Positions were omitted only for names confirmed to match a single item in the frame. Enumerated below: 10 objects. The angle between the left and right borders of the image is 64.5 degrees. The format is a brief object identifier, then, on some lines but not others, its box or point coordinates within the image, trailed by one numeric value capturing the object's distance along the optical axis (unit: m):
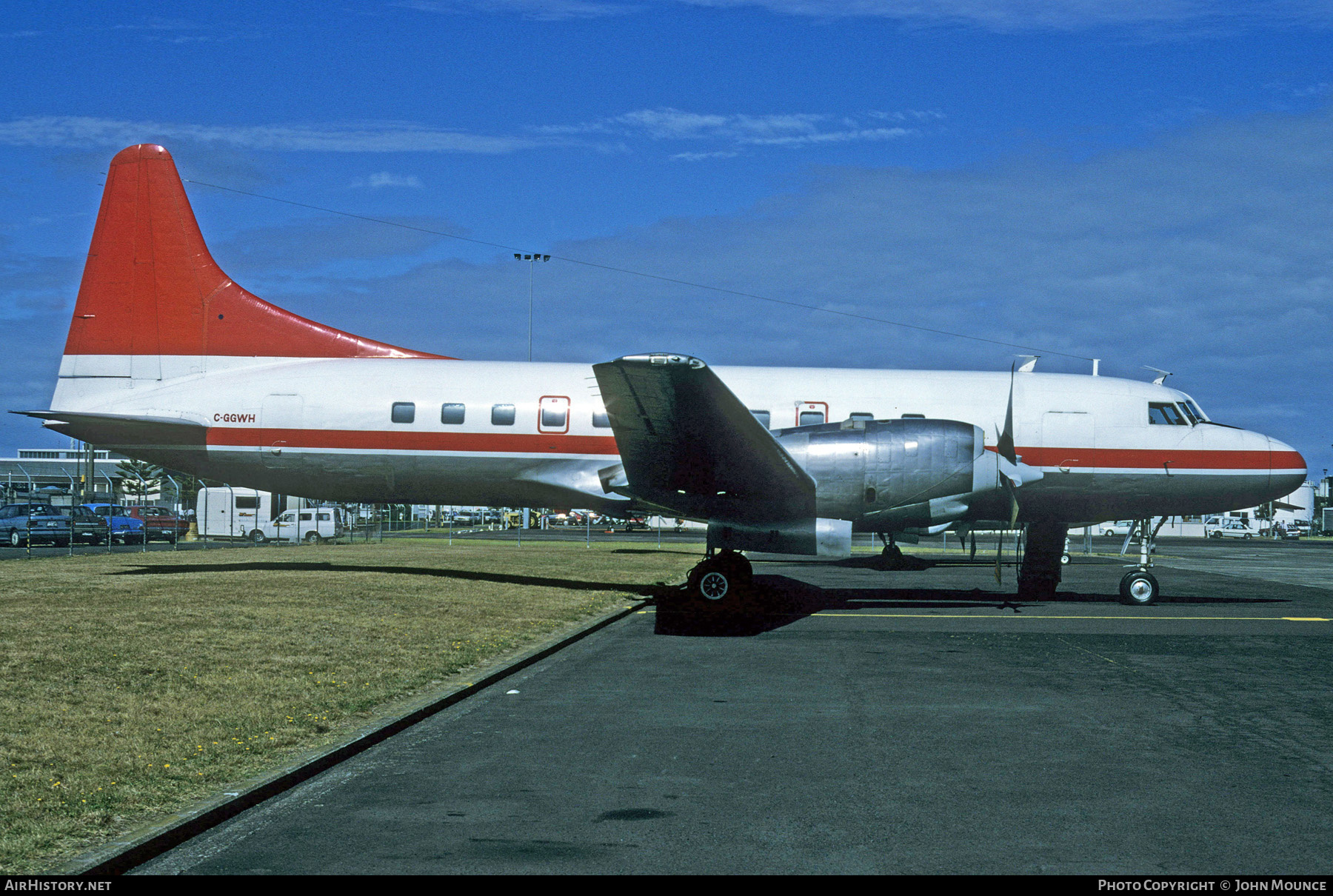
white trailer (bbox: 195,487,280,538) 53.00
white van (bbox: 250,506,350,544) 51.03
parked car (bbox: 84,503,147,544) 47.09
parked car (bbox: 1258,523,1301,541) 90.13
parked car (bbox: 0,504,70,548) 42.91
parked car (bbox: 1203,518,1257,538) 83.31
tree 104.19
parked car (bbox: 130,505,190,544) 53.00
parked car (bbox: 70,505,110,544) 43.62
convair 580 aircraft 20.62
